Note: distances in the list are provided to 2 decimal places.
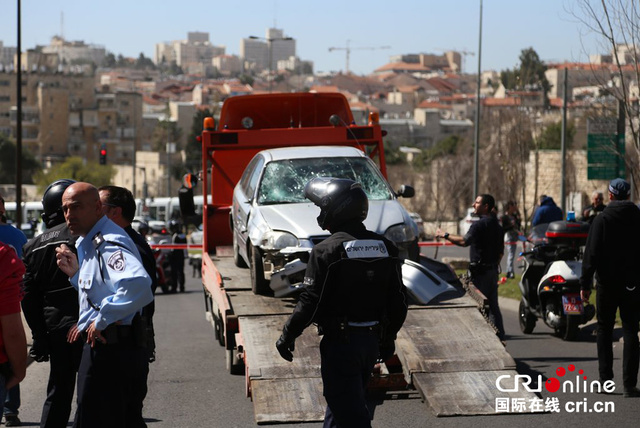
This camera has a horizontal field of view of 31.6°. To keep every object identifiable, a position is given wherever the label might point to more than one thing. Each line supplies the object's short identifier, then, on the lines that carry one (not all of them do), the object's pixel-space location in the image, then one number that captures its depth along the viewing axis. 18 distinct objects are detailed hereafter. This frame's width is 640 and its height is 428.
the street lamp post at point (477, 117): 34.73
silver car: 10.77
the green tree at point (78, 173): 108.26
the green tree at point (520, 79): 37.47
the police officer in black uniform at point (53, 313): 7.18
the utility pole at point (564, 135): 31.74
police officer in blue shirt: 5.72
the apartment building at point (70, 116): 150.50
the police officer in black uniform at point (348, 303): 6.25
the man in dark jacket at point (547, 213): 18.88
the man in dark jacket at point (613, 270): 9.52
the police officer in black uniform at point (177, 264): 25.74
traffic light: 58.16
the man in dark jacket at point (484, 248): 12.06
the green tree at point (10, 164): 119.25
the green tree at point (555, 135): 81.75
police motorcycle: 12.68
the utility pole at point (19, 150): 21.45
